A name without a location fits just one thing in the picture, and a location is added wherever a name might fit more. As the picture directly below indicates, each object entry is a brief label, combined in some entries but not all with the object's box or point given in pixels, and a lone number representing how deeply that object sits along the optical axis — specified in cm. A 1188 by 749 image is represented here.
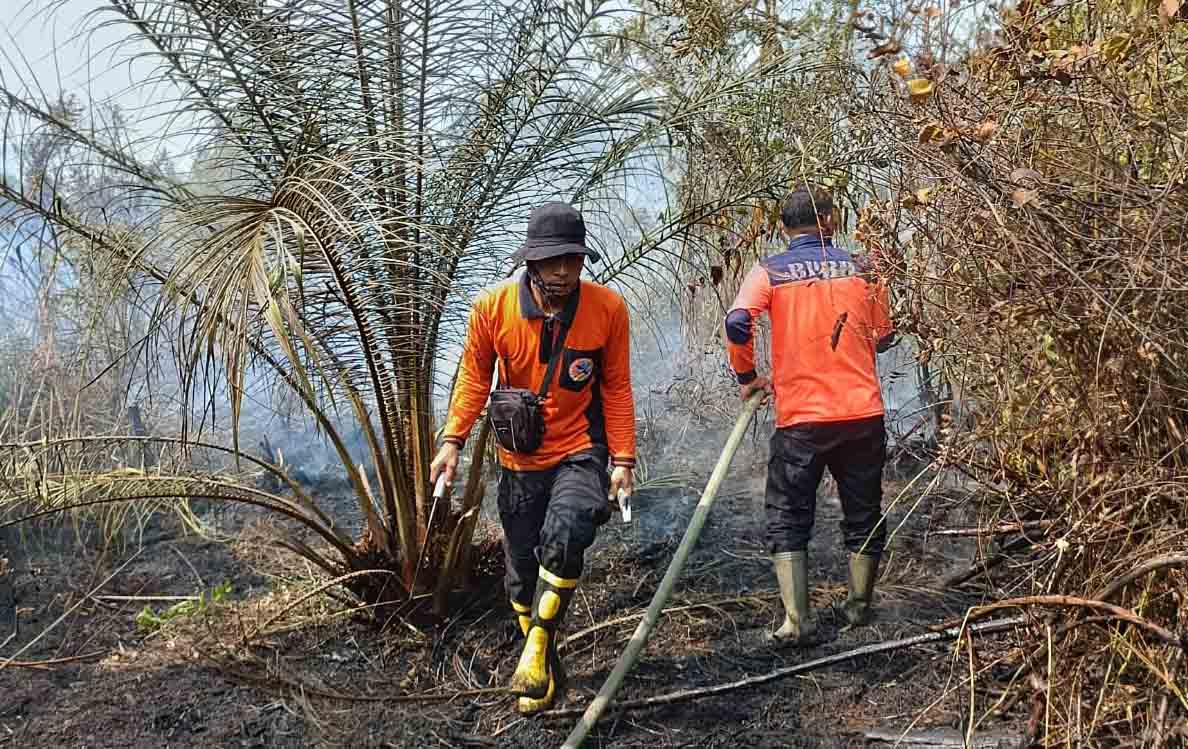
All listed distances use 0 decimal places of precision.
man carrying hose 405
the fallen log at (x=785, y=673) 287
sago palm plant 388
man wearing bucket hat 339
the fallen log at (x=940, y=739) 284
